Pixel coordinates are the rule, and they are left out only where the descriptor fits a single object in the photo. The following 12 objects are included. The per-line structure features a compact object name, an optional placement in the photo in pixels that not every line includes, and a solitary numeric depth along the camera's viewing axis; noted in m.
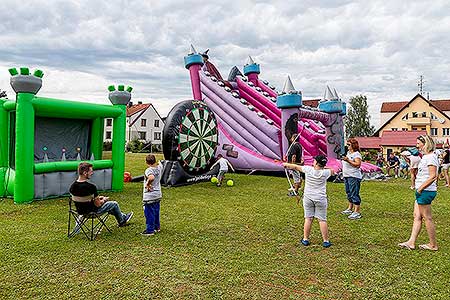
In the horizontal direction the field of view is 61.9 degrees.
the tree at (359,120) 44.19
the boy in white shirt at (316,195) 4.49
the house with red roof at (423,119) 34.94
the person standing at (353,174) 6.10
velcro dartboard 9.50
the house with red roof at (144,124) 39.59
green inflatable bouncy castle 6.96
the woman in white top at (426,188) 4.17
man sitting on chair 4.60
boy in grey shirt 4.92
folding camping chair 4.63
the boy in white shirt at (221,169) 10.02
